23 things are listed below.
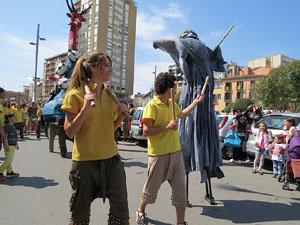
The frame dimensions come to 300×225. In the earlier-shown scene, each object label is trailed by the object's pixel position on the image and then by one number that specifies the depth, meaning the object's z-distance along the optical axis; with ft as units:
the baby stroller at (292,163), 15.29
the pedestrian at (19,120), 36.47
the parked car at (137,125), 32.69
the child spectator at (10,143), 16.07
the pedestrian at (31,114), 44.68
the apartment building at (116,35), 210.38
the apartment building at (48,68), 327.26
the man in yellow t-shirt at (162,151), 8.80
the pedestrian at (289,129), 16.98
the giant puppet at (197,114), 11.41
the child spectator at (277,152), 18.65
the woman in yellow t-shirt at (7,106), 33.30
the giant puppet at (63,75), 21.62
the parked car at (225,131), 26.84
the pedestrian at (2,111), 16.79
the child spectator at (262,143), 20.45
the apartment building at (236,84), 195.00
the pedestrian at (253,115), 25.79
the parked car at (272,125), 21.95
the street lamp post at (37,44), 67.92
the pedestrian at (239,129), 25.12
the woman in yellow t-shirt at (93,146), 6.23
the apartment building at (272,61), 242.78
